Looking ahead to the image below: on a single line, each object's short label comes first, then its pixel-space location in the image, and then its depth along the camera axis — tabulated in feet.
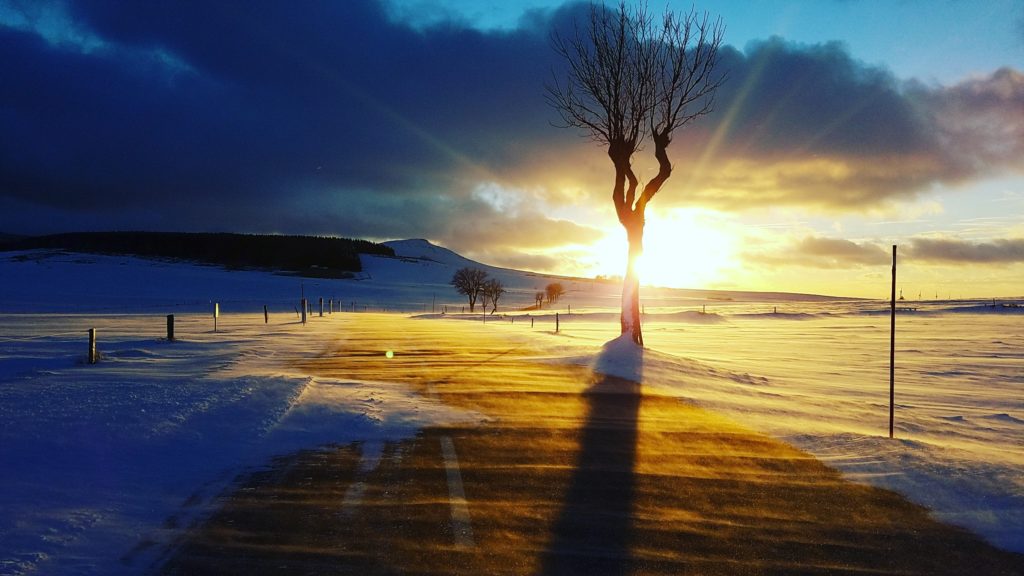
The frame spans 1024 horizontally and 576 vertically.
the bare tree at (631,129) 63.05
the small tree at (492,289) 331.67
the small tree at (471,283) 330.13
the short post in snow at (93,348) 46.19
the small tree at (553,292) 395.34
